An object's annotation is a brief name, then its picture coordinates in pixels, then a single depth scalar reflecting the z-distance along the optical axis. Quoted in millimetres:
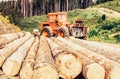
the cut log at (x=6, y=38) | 12386
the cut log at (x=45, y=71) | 6801
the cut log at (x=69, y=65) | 7219
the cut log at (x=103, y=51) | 9066
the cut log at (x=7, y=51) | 8148
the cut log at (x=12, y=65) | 7574
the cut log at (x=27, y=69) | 7338
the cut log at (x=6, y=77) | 7640
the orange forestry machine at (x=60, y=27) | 20992
